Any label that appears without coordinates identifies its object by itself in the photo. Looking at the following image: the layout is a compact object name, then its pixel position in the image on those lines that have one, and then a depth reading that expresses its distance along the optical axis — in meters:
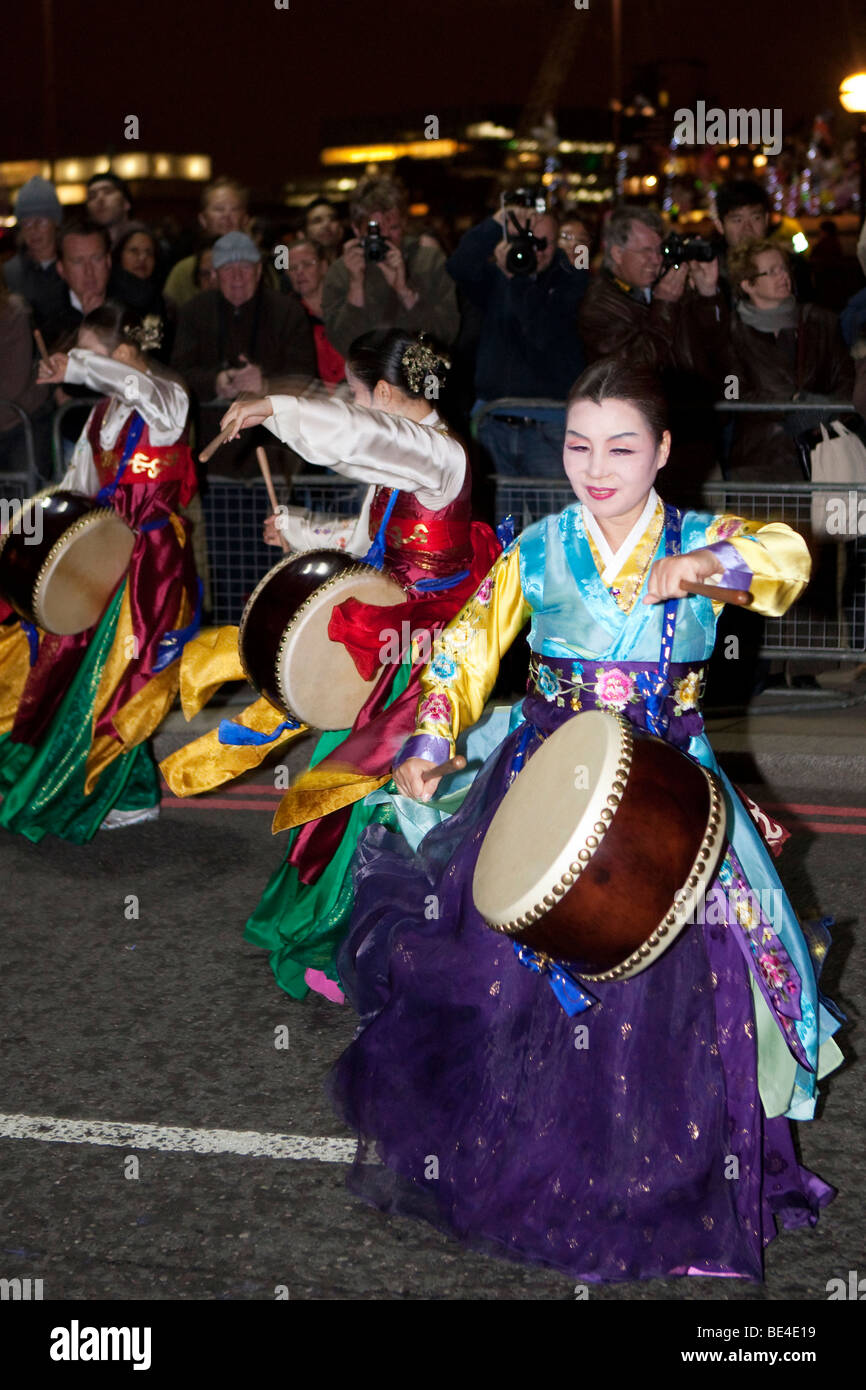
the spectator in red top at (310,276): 8.56
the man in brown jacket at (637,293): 7.09
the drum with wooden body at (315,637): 4.41
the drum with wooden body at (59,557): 5.52
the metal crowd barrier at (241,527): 7.34
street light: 10.06
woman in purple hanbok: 3.04
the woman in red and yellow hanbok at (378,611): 4.16
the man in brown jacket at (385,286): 7.83
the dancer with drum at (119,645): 5.83
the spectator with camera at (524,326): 7.27
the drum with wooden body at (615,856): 2.77
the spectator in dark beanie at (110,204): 9.09
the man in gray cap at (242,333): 7.65
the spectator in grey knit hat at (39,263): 8.38
